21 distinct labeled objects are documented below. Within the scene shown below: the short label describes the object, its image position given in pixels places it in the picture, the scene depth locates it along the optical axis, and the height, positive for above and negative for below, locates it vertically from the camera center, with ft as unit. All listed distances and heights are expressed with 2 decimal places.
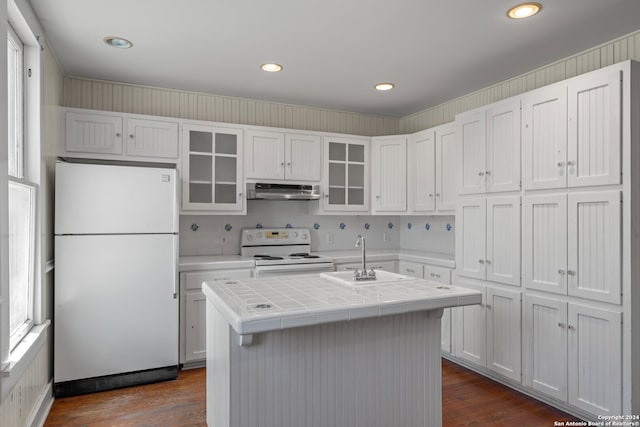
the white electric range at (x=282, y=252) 12.32 -1.25
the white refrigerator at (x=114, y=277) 9.74 -1.56
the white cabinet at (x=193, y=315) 11.35 -2.82
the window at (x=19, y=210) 7.29 +0.09
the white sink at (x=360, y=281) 7.98 -1.30
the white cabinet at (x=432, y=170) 12.58 +1.50
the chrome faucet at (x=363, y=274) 8.24 -1.20
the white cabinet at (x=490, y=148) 9.95 +1.78
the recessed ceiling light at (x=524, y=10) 7.47 +3.89
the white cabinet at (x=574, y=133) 7.89 +1.78
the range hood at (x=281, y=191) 12.87 +0.78
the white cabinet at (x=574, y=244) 7.88 -0.58
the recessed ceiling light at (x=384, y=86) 12.17 +3.94
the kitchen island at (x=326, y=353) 6.27 -2.36
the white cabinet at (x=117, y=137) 10.79 +2.17
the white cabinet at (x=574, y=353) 7.89 -2.89
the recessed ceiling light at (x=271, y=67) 10.59 +3.91
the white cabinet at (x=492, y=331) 9.93 -3.04
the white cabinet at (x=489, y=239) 9.93 -0.60
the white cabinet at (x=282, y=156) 12.96 +1.96
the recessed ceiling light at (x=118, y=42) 9.04 +3.92
